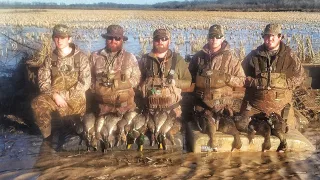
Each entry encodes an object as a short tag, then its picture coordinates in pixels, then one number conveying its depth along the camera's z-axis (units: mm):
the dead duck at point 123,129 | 5051
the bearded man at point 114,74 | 5260
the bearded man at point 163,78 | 5252
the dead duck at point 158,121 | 5061
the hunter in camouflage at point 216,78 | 5280
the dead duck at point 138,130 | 5045
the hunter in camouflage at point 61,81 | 5283
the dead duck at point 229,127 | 4983
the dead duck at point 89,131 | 4970
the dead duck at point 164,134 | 5045
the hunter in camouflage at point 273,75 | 5373
